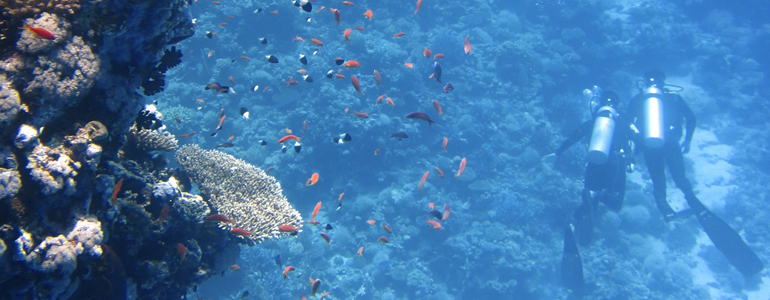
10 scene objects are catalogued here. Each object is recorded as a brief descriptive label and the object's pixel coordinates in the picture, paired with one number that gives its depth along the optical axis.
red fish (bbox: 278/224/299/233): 5.60
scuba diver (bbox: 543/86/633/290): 11.34
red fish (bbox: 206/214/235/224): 4.57
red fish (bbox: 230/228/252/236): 4.91
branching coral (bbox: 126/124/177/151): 4.64
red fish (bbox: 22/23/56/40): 2.46
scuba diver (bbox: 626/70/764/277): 12.29
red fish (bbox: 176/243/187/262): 4.09
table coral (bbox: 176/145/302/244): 5.42
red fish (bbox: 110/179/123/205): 3.43
